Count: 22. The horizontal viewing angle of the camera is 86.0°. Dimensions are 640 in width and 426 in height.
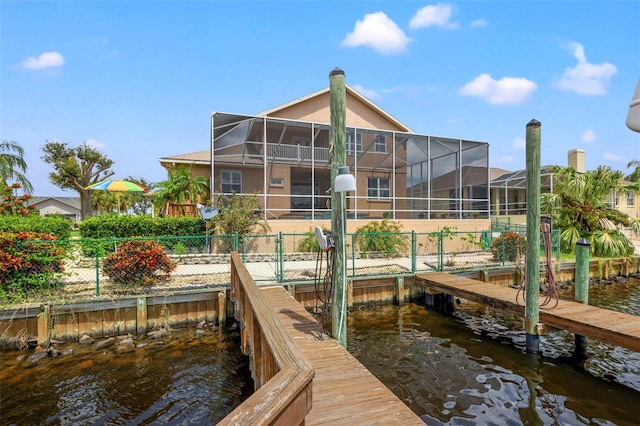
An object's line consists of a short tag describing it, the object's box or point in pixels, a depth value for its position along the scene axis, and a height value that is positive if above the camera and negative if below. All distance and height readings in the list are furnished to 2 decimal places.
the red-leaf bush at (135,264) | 7.83 -1.17
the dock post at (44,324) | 6.49 -2.10
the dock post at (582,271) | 7.74 -1.40
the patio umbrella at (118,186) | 13.41 +1.09
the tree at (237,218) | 12.43 -0.21
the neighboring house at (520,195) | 23.77 +1.21
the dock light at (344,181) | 4.04 +0.37
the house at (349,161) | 16.20 +2.62
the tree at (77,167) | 32.59 +4.70
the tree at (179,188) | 15.38 +1.12
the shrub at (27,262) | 6.79 -0.98
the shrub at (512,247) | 11.54 -1.23
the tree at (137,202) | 34.53 +1.16
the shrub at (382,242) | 12.63 -1.16
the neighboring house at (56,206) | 54.35 +1.29
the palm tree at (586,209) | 14.50 +0.05
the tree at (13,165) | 17.47 +2.64
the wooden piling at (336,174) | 4.46 +0.47
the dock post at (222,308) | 7.69 -2.14
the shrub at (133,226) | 12.06 -0.47
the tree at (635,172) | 27.16 +3.04
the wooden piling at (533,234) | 5.98 -0.42
